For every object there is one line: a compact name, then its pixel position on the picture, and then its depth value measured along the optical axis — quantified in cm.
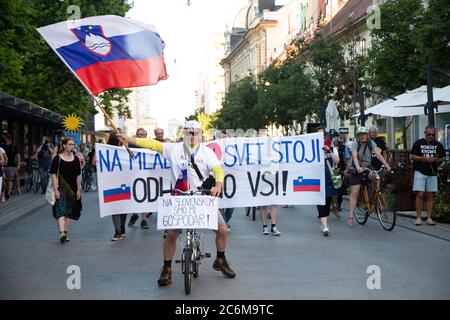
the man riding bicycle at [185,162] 754
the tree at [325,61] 2958
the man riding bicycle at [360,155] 1338
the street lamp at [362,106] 2065
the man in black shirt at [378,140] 1521
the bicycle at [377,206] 1287
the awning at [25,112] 2085
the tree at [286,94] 3534
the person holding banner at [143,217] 1313
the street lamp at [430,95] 1448
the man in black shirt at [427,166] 1335
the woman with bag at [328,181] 1228
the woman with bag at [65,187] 1155
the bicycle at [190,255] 708
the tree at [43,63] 2008
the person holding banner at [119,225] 1190
